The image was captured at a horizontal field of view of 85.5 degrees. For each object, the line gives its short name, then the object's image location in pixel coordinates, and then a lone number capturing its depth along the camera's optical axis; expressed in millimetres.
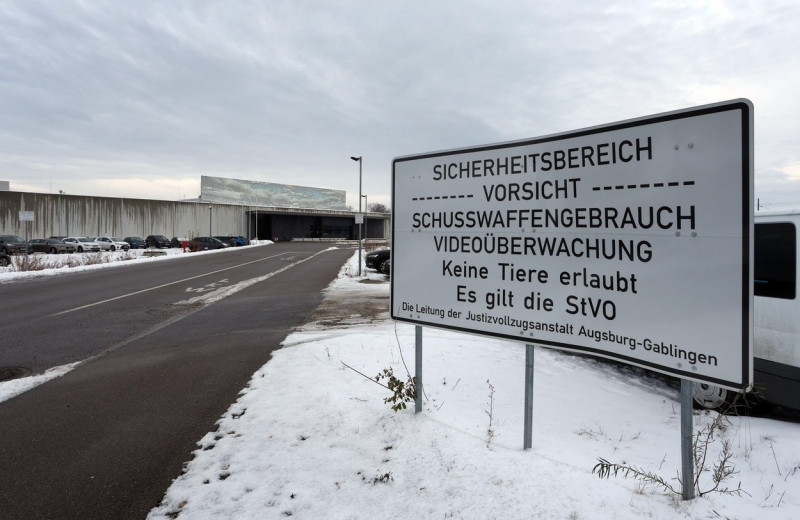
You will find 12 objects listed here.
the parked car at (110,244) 41906
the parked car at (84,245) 38812
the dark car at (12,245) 30309
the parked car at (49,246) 36988
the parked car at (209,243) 46125
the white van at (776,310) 3910
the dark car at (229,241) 53269
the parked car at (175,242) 53888
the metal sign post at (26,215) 21078
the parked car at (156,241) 50406
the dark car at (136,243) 48294
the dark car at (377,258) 19156
